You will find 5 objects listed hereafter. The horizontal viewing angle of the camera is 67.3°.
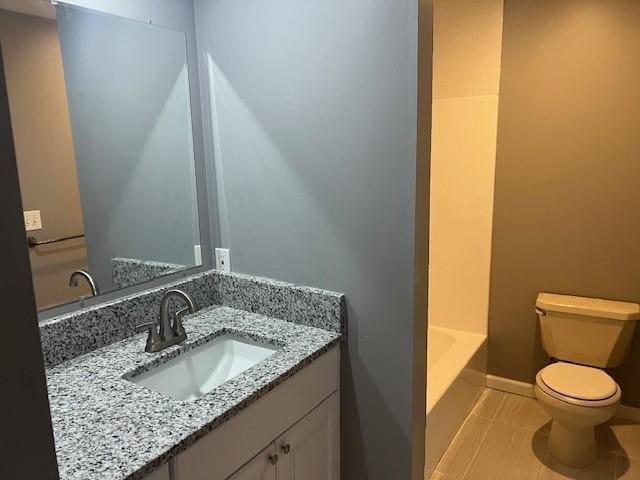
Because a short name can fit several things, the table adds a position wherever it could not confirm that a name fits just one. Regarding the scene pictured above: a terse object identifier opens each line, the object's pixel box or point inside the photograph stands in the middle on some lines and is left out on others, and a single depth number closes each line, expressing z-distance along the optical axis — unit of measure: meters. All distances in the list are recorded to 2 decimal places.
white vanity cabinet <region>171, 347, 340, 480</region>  1.19
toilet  2.19
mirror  1.44
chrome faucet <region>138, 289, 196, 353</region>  1.56
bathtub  2.23
